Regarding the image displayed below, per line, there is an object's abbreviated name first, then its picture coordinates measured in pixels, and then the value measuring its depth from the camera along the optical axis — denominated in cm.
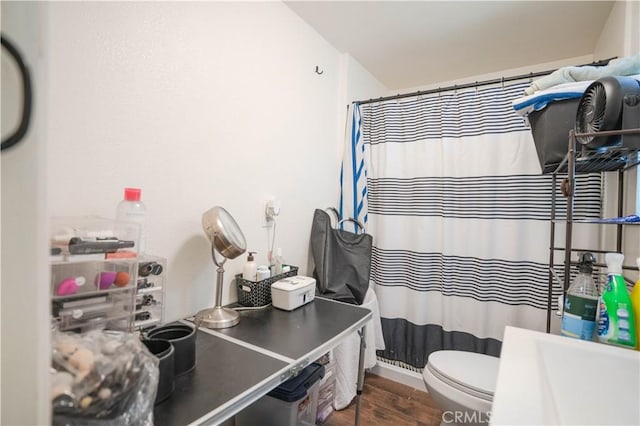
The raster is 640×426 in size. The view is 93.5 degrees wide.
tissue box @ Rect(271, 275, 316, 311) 133
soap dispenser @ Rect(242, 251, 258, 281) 136
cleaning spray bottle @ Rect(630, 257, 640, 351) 79
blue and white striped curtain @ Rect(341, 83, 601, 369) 173
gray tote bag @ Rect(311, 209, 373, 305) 185
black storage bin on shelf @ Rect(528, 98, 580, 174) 109
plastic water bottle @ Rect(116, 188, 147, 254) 91
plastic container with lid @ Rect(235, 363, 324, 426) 125
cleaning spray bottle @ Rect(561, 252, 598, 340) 87
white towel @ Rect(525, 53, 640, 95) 98
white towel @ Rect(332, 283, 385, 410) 177
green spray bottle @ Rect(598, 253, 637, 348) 79
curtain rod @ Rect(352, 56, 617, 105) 161
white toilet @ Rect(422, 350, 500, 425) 119
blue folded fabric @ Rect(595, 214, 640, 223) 106
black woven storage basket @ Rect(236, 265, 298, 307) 135
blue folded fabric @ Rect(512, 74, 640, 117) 105
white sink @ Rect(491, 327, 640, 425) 63
